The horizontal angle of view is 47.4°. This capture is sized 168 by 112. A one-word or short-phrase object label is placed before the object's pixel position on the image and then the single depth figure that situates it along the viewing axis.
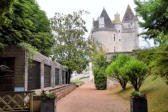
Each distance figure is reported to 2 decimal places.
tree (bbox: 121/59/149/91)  14.25
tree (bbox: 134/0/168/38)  15.94
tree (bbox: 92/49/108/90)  27.70
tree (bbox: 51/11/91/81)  30.97
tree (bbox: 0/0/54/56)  11.30
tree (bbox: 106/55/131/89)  18.62
